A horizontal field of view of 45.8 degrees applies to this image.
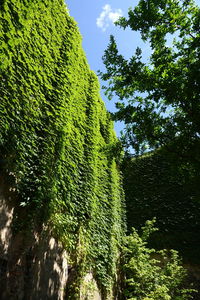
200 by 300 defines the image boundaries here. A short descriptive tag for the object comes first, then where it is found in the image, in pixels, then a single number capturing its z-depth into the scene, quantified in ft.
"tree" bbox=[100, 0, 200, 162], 16.24
